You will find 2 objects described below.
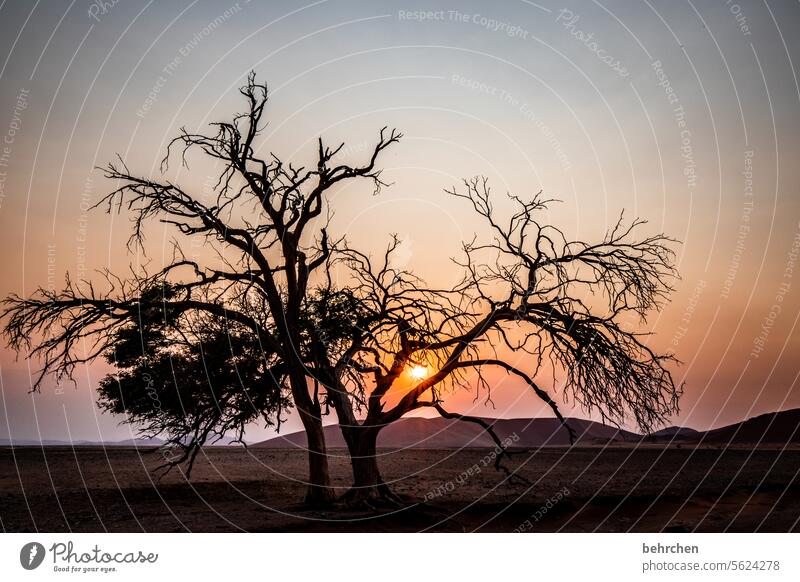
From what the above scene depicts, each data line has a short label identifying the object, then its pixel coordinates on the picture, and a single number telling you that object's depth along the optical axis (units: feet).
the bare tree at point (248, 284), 69.62
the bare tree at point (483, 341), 66.64
